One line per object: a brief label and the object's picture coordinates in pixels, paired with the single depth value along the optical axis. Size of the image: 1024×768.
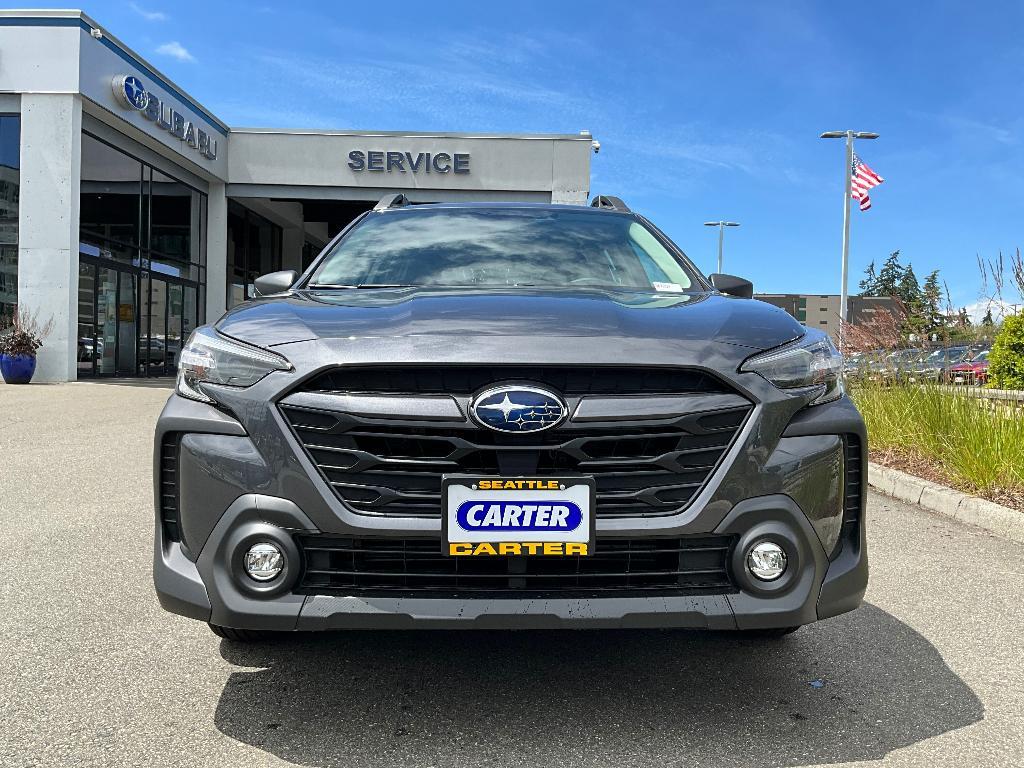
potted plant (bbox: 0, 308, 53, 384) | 15.46
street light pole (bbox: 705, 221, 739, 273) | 40.22
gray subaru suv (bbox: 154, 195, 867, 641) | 2.01
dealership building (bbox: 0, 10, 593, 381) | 16.14
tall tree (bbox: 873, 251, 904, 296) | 115.06
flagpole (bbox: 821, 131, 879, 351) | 23.30
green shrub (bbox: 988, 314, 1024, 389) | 12.12
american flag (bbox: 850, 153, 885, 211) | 22.62
